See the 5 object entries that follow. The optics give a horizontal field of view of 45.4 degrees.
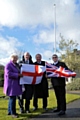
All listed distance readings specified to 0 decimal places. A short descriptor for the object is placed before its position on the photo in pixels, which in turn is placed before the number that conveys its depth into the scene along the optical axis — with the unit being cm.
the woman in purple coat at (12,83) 301
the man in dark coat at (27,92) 328
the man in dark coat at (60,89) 323
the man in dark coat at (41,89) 357
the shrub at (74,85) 998
